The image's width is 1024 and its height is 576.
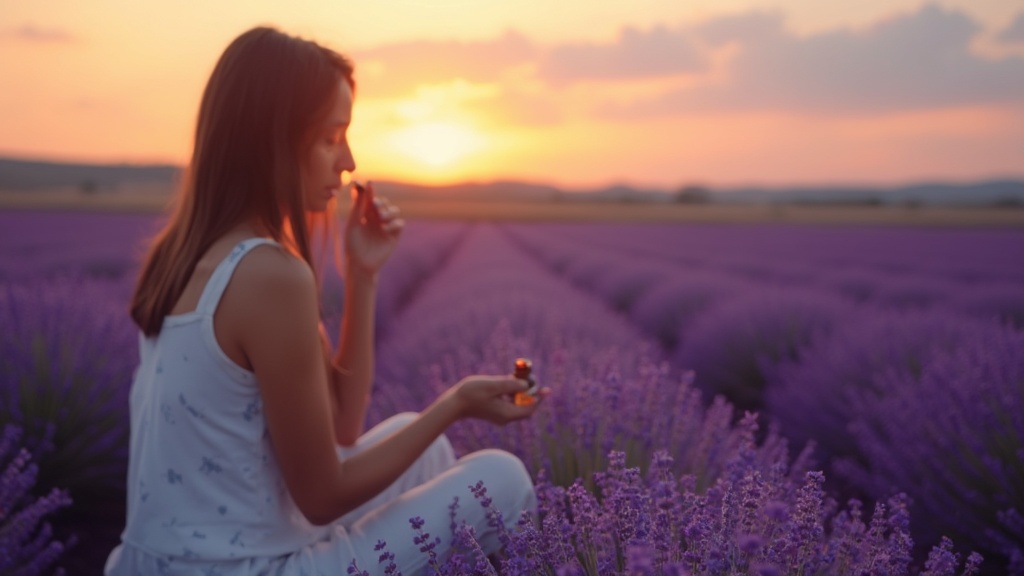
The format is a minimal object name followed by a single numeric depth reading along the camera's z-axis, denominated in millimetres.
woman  1494
